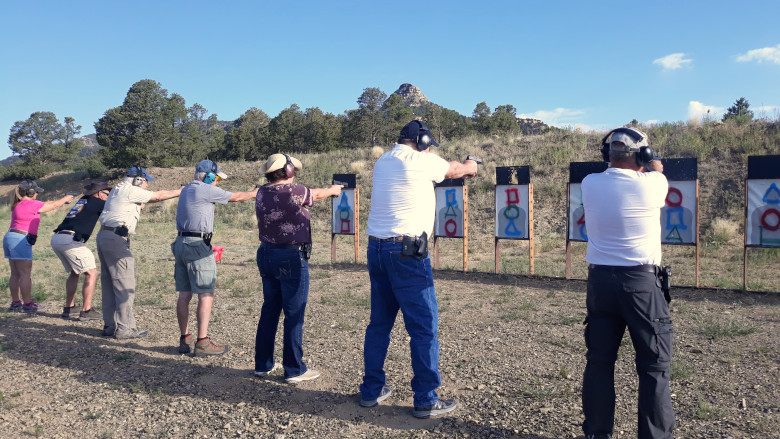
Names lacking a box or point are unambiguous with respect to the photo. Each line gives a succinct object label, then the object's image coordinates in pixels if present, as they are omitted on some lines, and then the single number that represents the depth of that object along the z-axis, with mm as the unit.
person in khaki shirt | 5625
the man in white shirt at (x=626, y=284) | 2752
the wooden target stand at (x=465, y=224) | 9944
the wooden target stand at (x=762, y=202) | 7875
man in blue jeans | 3393
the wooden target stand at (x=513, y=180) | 9492
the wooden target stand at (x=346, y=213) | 11400
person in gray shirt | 4910
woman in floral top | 4078
